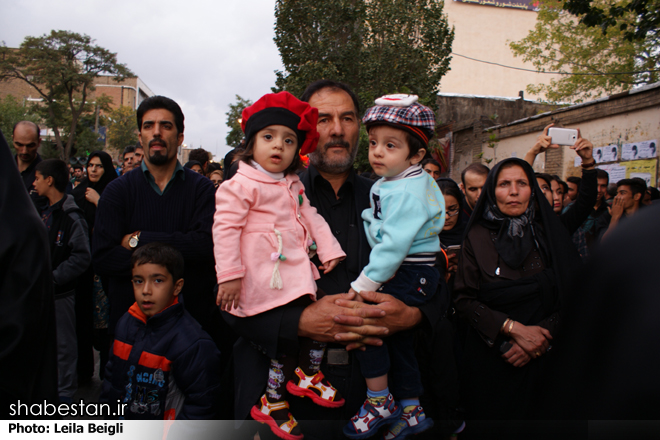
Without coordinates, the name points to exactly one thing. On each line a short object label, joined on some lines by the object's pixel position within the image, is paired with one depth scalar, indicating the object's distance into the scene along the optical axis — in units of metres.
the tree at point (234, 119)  32.28
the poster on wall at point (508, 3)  31.75
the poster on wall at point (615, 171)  10.20
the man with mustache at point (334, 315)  2.02
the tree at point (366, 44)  18.45
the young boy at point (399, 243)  2.07
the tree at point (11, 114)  39.84
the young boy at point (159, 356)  2.46
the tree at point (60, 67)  35.72
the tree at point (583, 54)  20.22
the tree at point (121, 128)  51.69
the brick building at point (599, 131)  9.47
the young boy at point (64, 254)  3.70
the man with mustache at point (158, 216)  2.73
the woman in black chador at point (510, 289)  2.72
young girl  1.99
